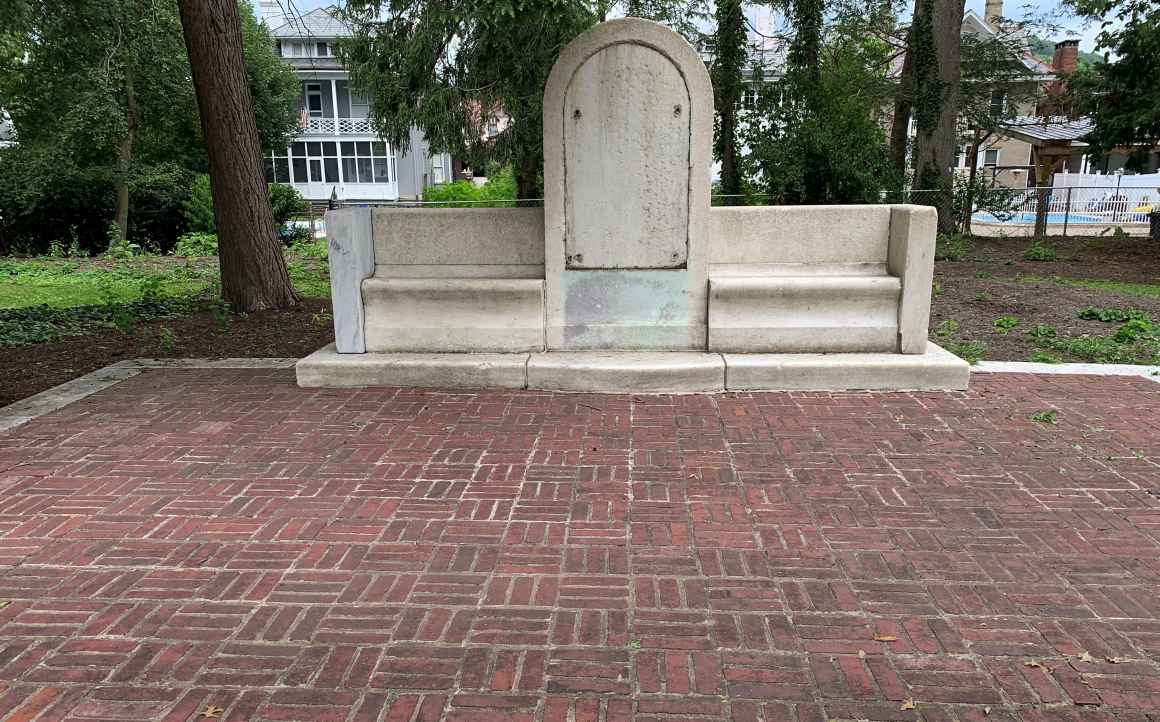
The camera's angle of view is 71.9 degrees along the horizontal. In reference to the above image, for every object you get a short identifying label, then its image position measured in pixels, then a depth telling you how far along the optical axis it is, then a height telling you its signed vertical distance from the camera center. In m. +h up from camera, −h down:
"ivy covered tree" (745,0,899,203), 15.58 +1.28
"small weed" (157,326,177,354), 7.67 -1.35
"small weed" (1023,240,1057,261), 15.44 -1.14
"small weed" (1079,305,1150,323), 8.59 -1.28
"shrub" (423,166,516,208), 25.48 +0.28
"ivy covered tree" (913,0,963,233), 17.98 +2.38
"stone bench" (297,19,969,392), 5.96 -0.61
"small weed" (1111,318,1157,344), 7.71 -1.33
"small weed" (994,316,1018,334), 8.28 -1.33
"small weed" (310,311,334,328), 8.58 -1.28
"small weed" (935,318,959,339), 8.02 -1.35
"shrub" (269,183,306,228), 20.34 -0.04
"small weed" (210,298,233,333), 8.45 -1.23
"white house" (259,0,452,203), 40.50 +2.52
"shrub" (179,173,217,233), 19.58 -0.17
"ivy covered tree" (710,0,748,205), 20.78 +3.07
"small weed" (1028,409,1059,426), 5.24 -1.44
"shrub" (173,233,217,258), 17.19 -0.95
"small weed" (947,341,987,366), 6.83 -1.36
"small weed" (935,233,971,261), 15.35 -1.03
